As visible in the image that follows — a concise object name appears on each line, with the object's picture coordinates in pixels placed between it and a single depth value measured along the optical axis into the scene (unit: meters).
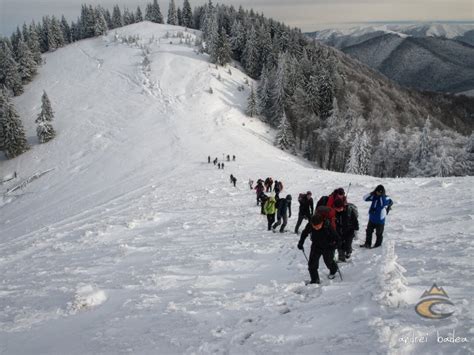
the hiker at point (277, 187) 15.82
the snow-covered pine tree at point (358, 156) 57.03
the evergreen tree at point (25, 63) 87.19
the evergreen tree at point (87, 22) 112.62
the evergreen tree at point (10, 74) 82.44
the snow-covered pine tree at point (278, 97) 70.06
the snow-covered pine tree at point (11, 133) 59.88
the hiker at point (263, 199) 15.89
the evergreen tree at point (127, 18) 130.25
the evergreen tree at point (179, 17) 126.58
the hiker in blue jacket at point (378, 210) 9.82
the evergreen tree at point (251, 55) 86.69
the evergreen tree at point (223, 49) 83.56
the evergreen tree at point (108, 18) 127.06
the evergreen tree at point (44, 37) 108.91
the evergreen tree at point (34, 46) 94.12
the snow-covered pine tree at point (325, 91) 75.31
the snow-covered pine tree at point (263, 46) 87.06
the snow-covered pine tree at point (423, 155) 55.05
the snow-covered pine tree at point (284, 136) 61.97
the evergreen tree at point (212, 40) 83.46
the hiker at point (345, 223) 9.22
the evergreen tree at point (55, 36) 106.31
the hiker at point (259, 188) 19.92
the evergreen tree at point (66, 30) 119.31
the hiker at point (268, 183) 18.13
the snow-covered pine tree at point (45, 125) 61.71
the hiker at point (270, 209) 14.63
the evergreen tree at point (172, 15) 121.25
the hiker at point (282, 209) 14.21
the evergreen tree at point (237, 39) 92.66
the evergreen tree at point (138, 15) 134.10
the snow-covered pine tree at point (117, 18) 126.12
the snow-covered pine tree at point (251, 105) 70.51
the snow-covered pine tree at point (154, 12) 125.75
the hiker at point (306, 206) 12.94
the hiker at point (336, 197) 9.13
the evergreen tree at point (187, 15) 125.81
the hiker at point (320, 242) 7.66
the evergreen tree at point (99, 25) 112.06
